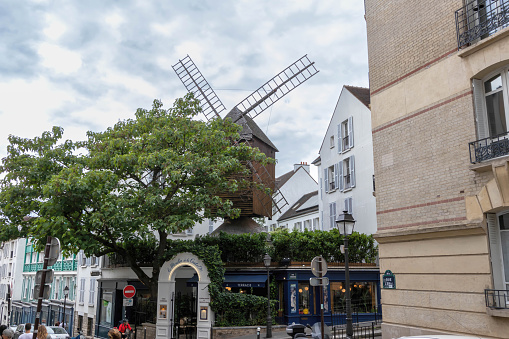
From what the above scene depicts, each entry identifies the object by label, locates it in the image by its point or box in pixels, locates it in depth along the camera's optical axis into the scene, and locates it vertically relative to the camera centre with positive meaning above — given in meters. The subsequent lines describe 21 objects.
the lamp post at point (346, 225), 14.45 +1.59
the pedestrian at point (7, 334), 11.04 -1.32
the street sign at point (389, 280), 13.77 -0.11
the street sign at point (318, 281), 12.76 -0.12
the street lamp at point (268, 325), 21.52 -2.19
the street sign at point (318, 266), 12.92 +0.28
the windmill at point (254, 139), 28.54 +8.74
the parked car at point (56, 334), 24.47 -2.96
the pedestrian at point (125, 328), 20.12 -2.16
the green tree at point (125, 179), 20.55 +4.45
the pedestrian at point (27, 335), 13.31 -1.65
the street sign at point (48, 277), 12.17 +0.00
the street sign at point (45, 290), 11.86 -0.32
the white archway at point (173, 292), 22.38 -0.87
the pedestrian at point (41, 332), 11.79 -1.38
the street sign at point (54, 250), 12.29 +0.70
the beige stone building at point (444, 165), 11.31 +2.93
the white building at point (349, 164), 29.12 +7.38
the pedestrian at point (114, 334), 10.56 -1.27
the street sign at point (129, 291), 20.14 -0.60
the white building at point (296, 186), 53.44 +10.19
